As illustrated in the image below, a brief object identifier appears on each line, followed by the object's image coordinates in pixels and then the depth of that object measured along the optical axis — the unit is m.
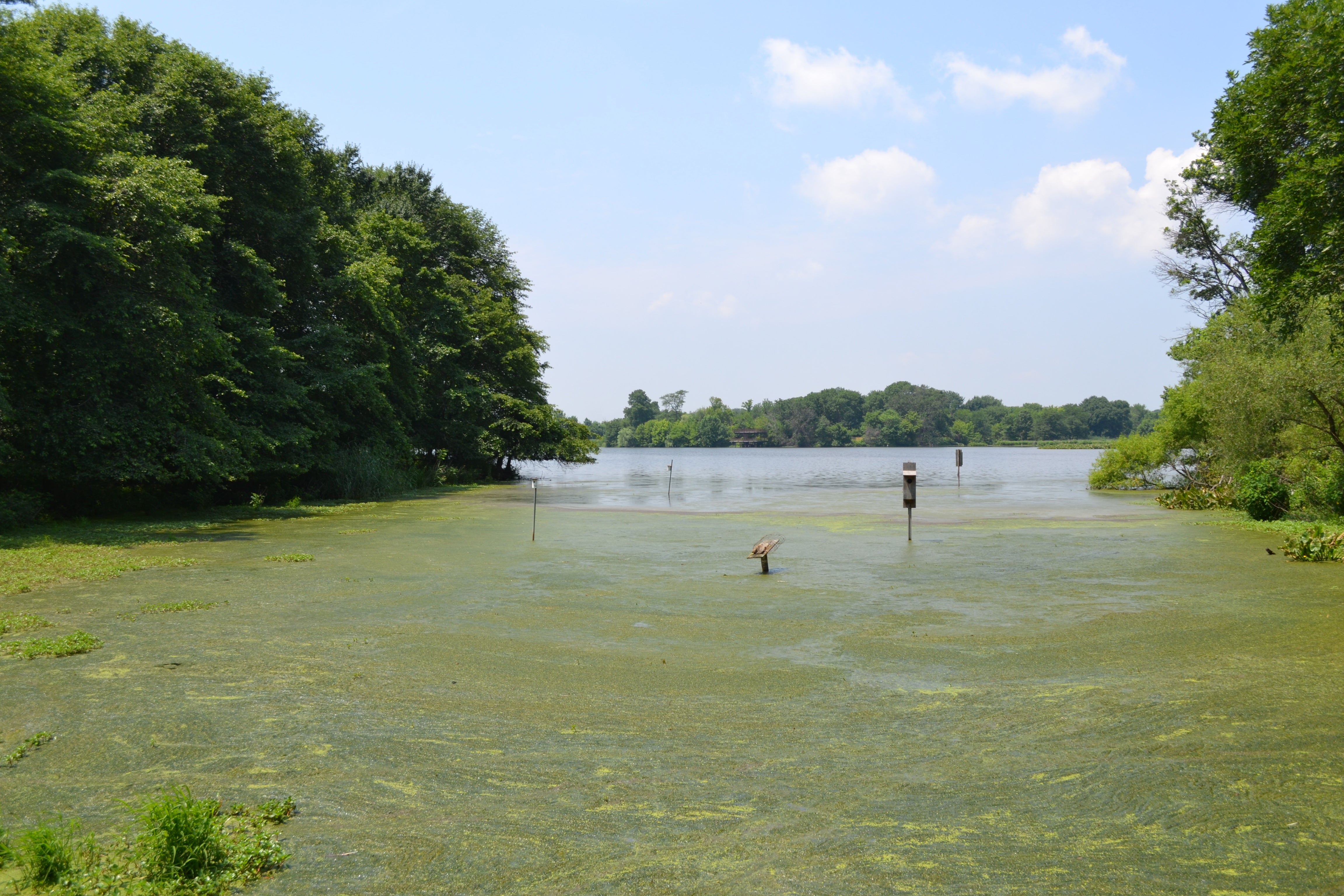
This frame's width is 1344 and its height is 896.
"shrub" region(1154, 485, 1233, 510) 29.98
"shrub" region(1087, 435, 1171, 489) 43.00
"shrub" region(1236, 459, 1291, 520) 24.89
